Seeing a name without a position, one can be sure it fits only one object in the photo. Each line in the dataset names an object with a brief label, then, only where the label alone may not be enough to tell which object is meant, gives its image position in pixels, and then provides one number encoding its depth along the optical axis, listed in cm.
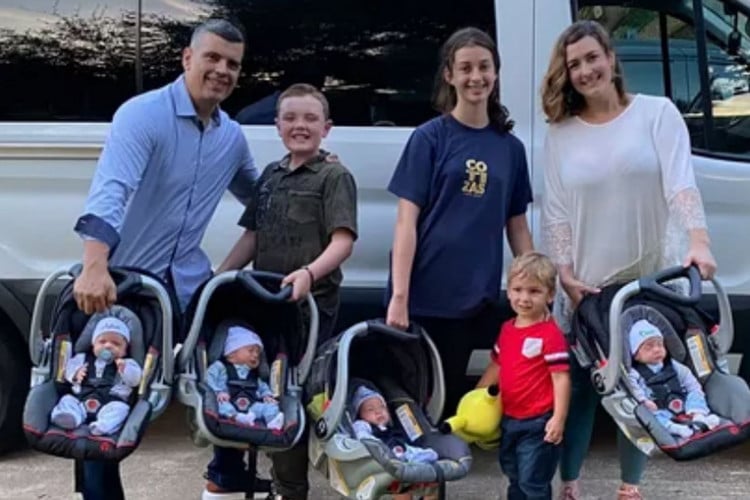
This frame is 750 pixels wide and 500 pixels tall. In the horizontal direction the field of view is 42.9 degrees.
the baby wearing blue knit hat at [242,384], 301
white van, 395
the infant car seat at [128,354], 284
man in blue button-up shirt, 293
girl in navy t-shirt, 324
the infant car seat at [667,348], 295
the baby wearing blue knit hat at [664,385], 300
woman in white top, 323
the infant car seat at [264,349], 293
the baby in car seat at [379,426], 305
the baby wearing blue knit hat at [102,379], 288
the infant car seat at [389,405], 294
